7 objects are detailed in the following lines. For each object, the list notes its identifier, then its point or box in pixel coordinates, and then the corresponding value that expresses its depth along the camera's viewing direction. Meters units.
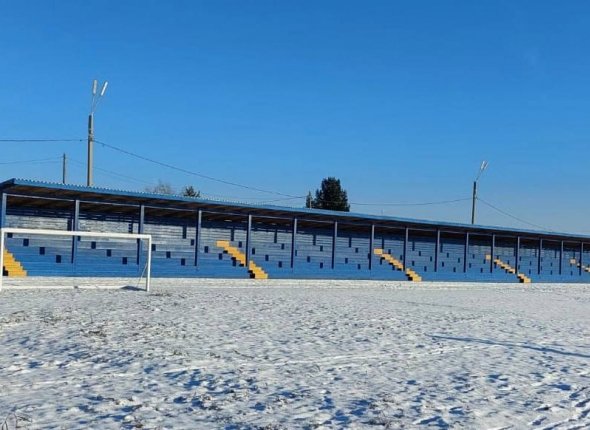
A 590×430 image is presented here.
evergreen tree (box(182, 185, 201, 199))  74.18
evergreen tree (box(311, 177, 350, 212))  75.25
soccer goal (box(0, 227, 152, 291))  20.02
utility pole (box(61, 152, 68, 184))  54.34
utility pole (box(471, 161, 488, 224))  50.93
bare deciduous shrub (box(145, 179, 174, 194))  79.25
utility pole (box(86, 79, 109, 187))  28.33
